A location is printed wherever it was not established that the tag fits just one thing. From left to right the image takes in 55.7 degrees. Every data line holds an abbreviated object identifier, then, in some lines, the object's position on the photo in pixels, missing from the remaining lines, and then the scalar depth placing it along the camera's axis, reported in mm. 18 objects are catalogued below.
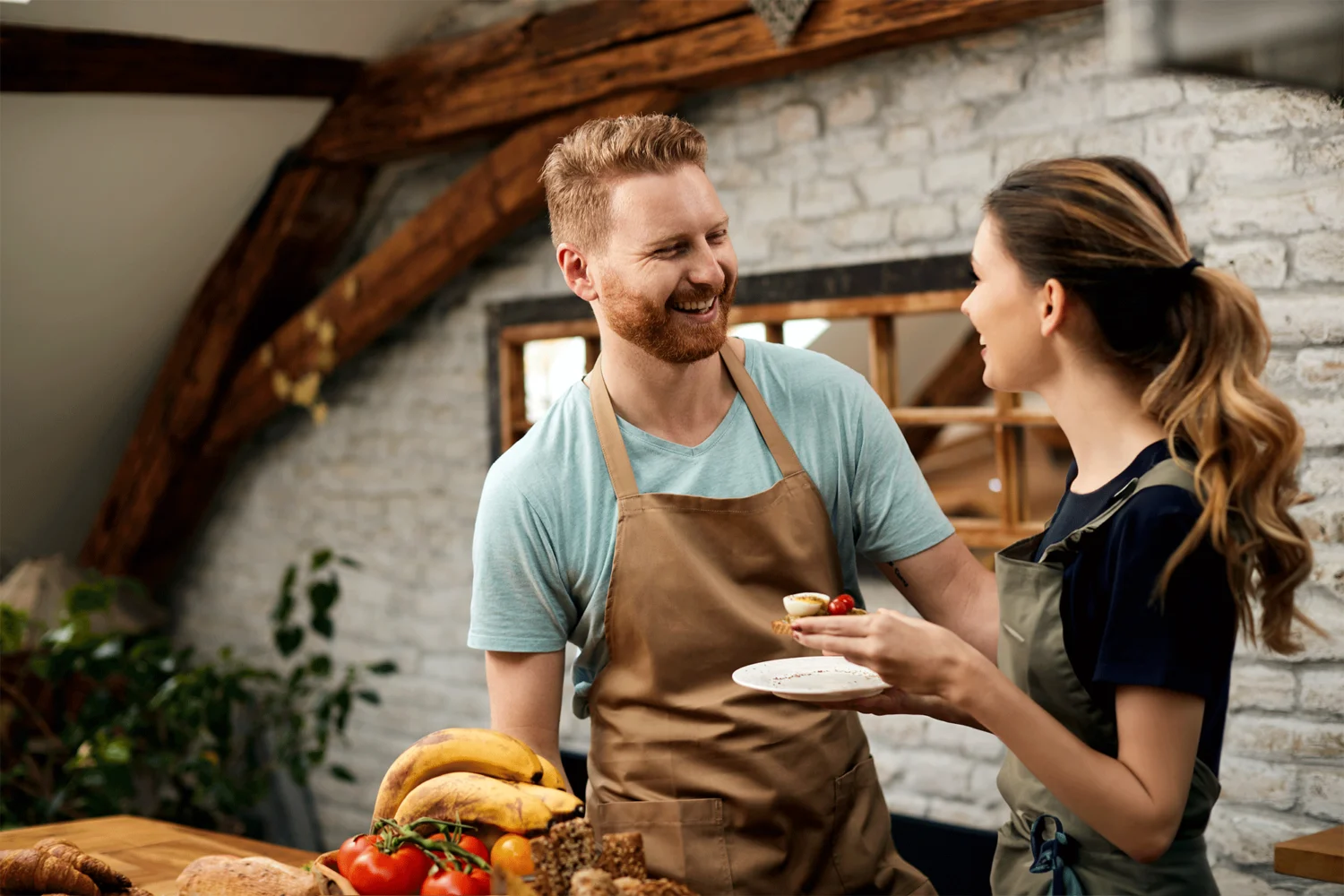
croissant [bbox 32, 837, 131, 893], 1929
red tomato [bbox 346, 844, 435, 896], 1509
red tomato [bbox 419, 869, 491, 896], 1474
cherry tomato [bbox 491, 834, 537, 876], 1497
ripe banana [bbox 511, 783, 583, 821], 1580
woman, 1418
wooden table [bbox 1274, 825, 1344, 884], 2264
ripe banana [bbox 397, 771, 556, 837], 1563
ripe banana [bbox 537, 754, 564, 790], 1710
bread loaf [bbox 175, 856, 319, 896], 1635
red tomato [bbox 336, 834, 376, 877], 1562
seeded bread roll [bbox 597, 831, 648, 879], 1492
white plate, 1684
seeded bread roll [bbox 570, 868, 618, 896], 1378
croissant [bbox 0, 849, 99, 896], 1863
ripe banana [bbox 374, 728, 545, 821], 1680
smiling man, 2033
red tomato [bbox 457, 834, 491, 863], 1562
